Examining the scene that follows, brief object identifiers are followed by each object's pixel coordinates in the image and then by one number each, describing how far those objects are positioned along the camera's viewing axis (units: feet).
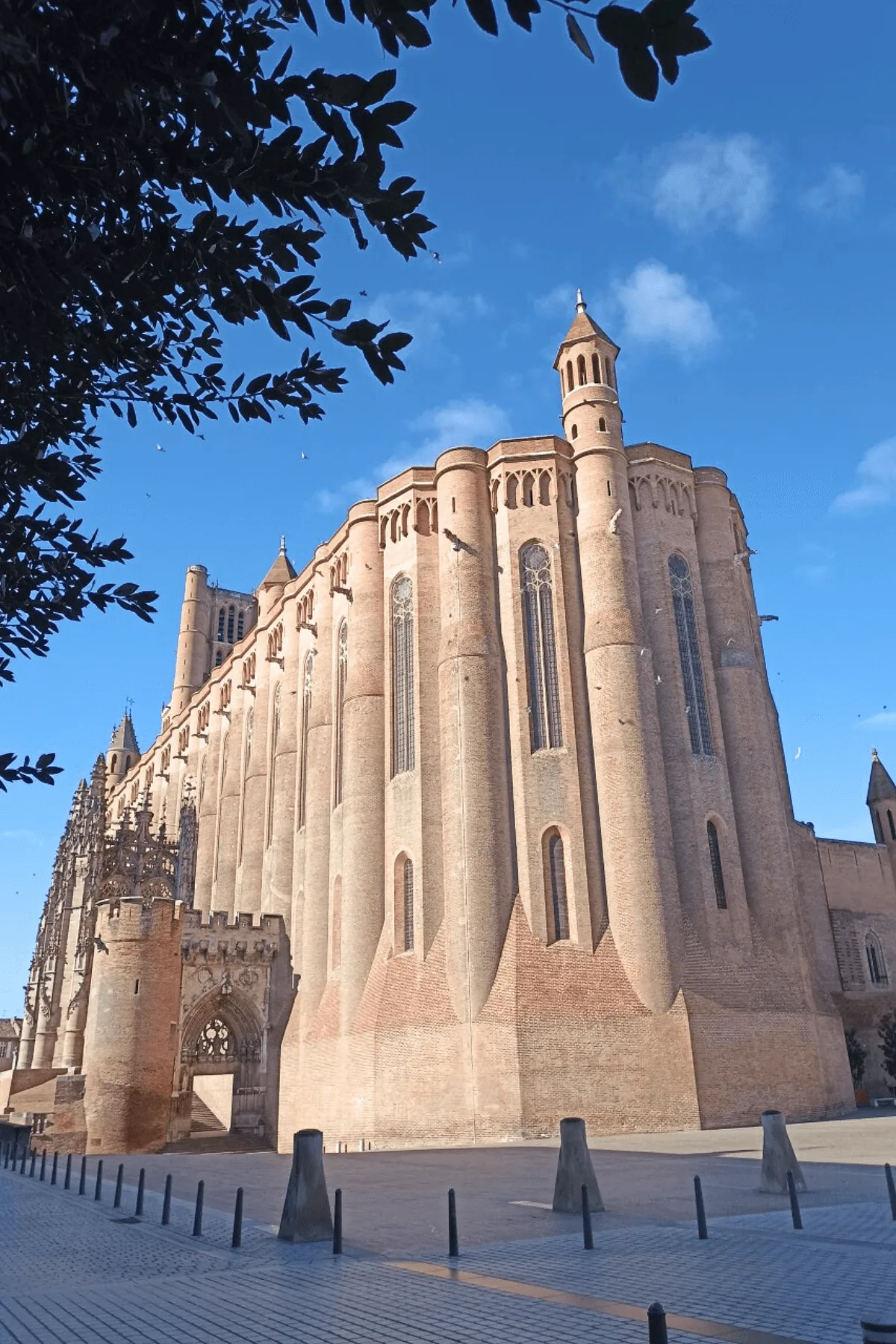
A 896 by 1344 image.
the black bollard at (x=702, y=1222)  28.89
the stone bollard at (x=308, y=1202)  30.45
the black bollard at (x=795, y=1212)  29.94
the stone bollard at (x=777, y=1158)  37.22
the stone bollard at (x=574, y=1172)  34.71
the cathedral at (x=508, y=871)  82.07
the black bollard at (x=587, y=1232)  27.61
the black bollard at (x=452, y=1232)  27.48
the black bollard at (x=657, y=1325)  12.77
